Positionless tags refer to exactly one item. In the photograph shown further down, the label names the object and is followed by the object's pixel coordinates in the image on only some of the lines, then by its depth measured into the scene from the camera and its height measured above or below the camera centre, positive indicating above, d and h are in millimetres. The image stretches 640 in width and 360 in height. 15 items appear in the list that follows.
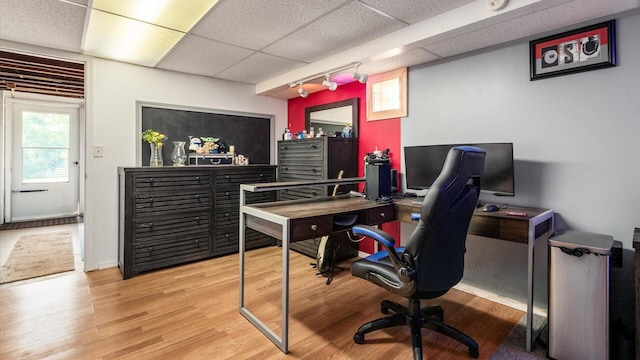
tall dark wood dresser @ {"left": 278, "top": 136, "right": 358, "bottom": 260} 3686 +180
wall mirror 3896 +859
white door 5680 +372
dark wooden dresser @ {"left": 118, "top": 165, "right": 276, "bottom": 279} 3246 -380
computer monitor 2428 +122
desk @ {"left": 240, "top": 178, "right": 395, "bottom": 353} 1967 -269
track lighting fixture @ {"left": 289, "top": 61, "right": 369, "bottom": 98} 3191 +1162
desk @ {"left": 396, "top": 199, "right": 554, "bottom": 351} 1992 -320
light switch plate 3393 +321
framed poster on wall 2123 +935
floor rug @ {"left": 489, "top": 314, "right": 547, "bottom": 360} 1926 -1074
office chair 1656 -355
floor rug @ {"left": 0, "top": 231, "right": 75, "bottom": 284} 3275 -938
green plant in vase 3621 +419
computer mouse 2270 -201
